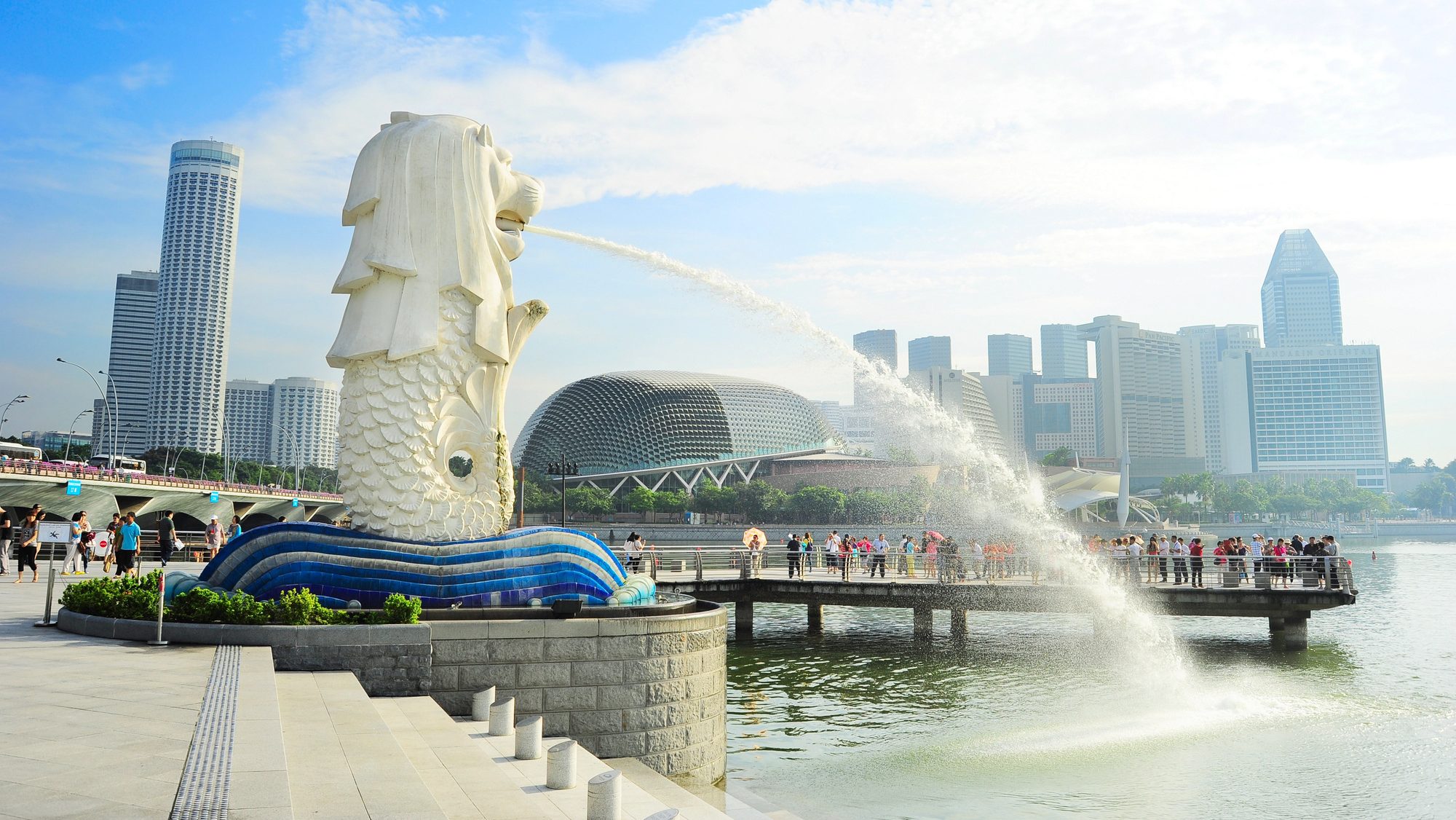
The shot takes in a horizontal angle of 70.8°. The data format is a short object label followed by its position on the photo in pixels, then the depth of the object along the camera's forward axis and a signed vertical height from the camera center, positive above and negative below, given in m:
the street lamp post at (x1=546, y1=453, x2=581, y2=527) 30.47 +1.75
